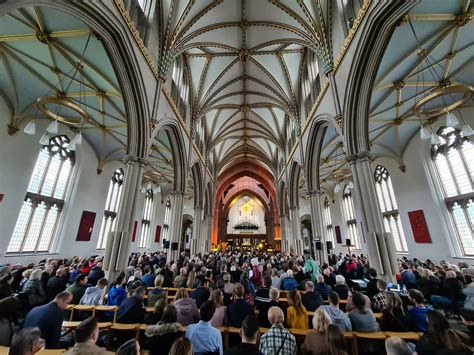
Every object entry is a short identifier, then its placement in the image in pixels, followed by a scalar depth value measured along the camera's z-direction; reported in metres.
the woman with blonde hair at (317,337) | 2.28
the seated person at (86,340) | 1.95
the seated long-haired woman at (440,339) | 1.99
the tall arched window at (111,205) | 15.32
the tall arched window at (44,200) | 10.11
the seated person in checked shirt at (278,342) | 2.26
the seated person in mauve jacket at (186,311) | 3.33
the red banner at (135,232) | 17.83
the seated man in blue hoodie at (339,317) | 3.04
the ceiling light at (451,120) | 5.09
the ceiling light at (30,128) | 5.60
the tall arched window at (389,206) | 14.02
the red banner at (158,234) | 21.58
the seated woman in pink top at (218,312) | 3.36
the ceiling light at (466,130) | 5.53
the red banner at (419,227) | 11.99
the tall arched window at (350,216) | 18.56
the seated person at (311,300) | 3.99
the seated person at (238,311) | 3.34
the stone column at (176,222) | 11.01
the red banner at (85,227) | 13.21
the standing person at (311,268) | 7.10
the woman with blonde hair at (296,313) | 3.27
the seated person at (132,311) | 3.39
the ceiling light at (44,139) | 5.98
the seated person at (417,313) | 3.22
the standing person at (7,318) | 2.52
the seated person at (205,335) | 2.50
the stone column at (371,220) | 5.75
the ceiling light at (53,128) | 5.57
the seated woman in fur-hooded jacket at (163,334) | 2.36
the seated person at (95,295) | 4.43
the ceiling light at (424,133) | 5.60
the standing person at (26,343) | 1.78
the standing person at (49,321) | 2.75
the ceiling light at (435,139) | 5.58
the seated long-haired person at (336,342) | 1.92
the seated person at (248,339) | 2.00
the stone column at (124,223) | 6.35
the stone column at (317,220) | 10.52
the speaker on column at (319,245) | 10.35
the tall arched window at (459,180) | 10.08
